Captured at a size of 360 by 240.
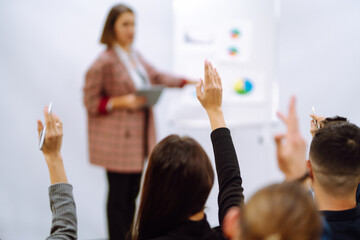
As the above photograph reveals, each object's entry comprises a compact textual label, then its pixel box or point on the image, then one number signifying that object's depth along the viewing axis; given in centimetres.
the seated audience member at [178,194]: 258
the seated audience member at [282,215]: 178
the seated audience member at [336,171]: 273
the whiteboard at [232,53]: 462
